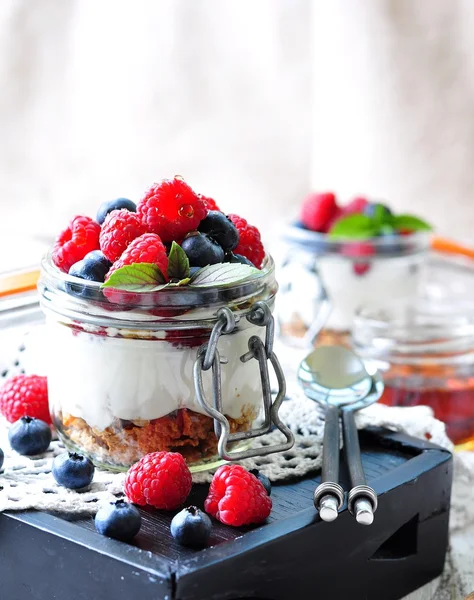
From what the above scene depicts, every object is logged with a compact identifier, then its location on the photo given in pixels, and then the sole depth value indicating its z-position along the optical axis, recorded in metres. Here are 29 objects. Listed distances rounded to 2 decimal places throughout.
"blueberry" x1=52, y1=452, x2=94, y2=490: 0.52
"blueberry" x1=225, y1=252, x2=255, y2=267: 0.53
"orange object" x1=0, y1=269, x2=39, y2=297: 0.64
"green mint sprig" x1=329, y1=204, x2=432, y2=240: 0.81
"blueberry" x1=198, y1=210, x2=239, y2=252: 0.53
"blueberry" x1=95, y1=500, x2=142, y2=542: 0.49
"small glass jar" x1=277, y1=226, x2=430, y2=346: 0.79
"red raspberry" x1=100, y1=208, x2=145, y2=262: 0.52
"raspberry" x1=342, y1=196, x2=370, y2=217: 0.85
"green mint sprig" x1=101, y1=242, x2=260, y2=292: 0.50
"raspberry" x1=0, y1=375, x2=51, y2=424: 0.58
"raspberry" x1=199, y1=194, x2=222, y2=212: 0.55
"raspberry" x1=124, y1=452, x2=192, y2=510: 0.51
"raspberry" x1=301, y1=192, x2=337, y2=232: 0.84
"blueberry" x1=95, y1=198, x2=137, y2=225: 0.54
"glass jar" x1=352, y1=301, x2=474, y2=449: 0.68
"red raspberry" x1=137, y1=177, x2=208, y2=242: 0.52
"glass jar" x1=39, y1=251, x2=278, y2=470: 0.51
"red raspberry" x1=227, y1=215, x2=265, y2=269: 0.55
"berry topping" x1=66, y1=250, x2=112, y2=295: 0.52
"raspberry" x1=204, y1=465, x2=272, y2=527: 0.50
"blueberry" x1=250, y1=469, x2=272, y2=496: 0.52
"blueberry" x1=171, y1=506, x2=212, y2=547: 0.49
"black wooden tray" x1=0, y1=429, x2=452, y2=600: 0.48
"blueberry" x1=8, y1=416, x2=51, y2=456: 0.55
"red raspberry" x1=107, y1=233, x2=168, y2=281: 0.51
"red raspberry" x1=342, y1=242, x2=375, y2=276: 0.80
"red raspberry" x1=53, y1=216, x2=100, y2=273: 0.54
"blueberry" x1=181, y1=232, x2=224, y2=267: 0.52
